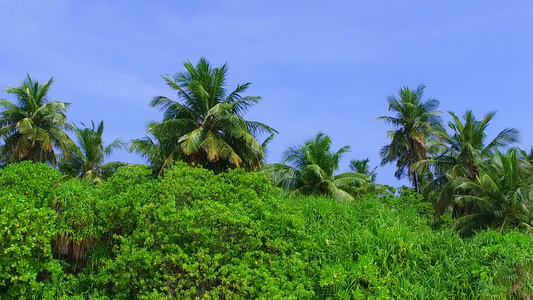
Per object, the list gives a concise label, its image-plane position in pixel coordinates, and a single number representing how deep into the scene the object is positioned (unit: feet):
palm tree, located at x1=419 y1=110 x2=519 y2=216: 82.74
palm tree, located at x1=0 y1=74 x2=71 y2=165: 89.04
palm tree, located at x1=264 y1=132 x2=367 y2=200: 82.48
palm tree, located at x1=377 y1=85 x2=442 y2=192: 107.14
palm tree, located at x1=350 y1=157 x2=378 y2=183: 137.18
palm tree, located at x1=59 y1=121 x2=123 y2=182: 105.19
